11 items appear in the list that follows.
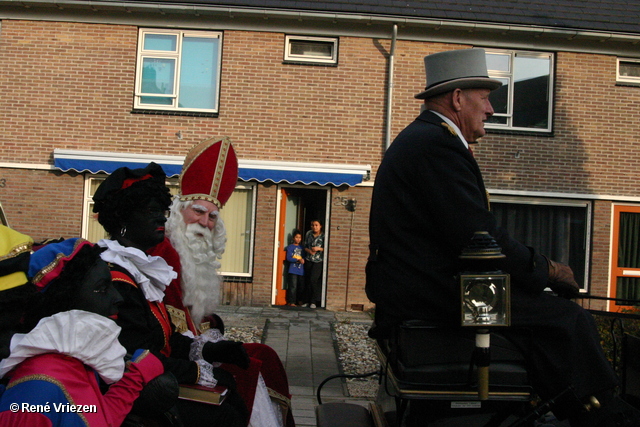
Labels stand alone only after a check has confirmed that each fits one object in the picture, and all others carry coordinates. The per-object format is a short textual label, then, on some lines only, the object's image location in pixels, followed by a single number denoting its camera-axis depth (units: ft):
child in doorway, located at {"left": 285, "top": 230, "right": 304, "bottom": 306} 39.78
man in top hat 8.12
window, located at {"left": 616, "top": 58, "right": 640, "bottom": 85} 41.37
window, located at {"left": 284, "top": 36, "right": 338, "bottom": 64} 40.09
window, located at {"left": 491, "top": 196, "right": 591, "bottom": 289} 41.09
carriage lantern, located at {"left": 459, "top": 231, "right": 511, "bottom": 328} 7.51
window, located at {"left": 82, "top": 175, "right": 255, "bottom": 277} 40.19
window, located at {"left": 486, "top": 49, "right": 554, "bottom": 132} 41.16
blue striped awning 38.42
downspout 39.40
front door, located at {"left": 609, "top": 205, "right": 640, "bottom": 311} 40.98
